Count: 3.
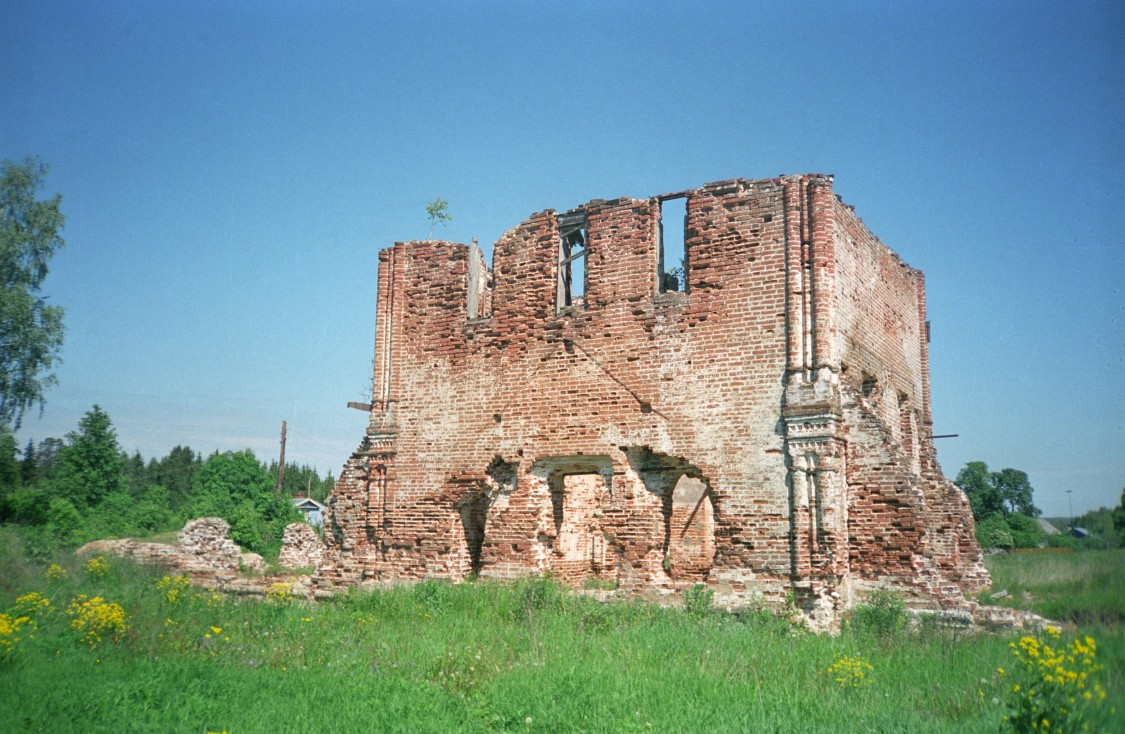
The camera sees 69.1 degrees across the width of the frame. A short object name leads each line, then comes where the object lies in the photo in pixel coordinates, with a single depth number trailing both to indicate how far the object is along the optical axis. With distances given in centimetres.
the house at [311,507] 4358
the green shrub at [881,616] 843
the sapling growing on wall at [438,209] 2194
